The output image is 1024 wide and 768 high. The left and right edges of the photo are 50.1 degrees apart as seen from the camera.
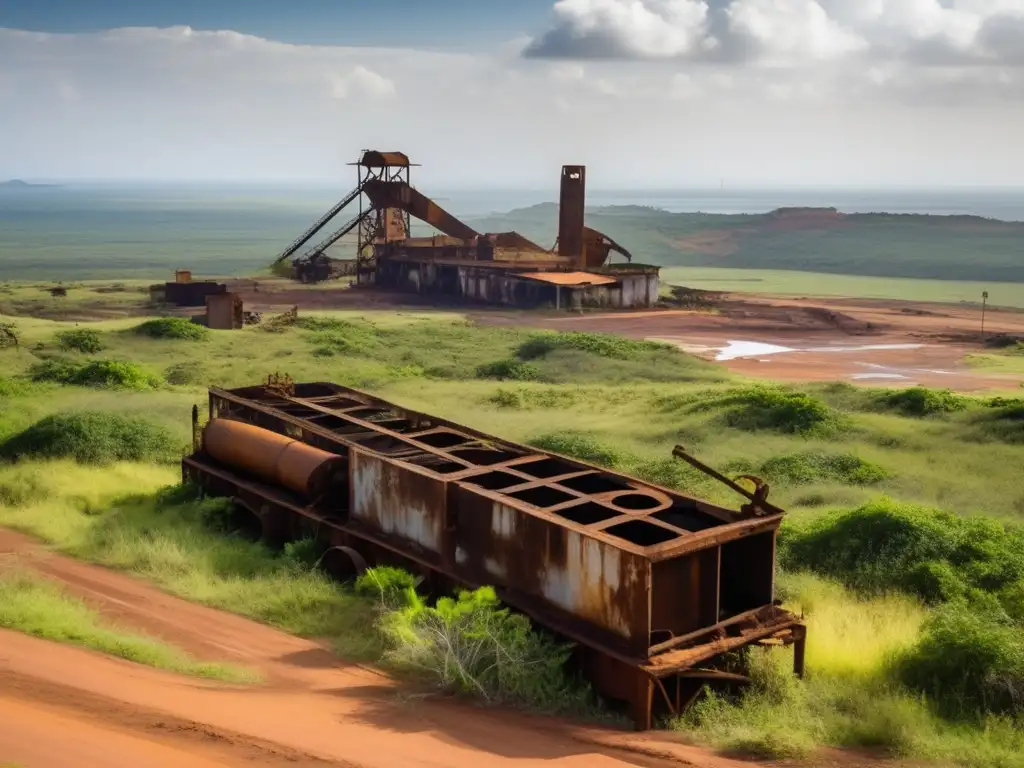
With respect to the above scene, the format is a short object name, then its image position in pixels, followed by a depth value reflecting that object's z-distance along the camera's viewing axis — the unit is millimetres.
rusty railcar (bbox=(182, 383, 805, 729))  9469
